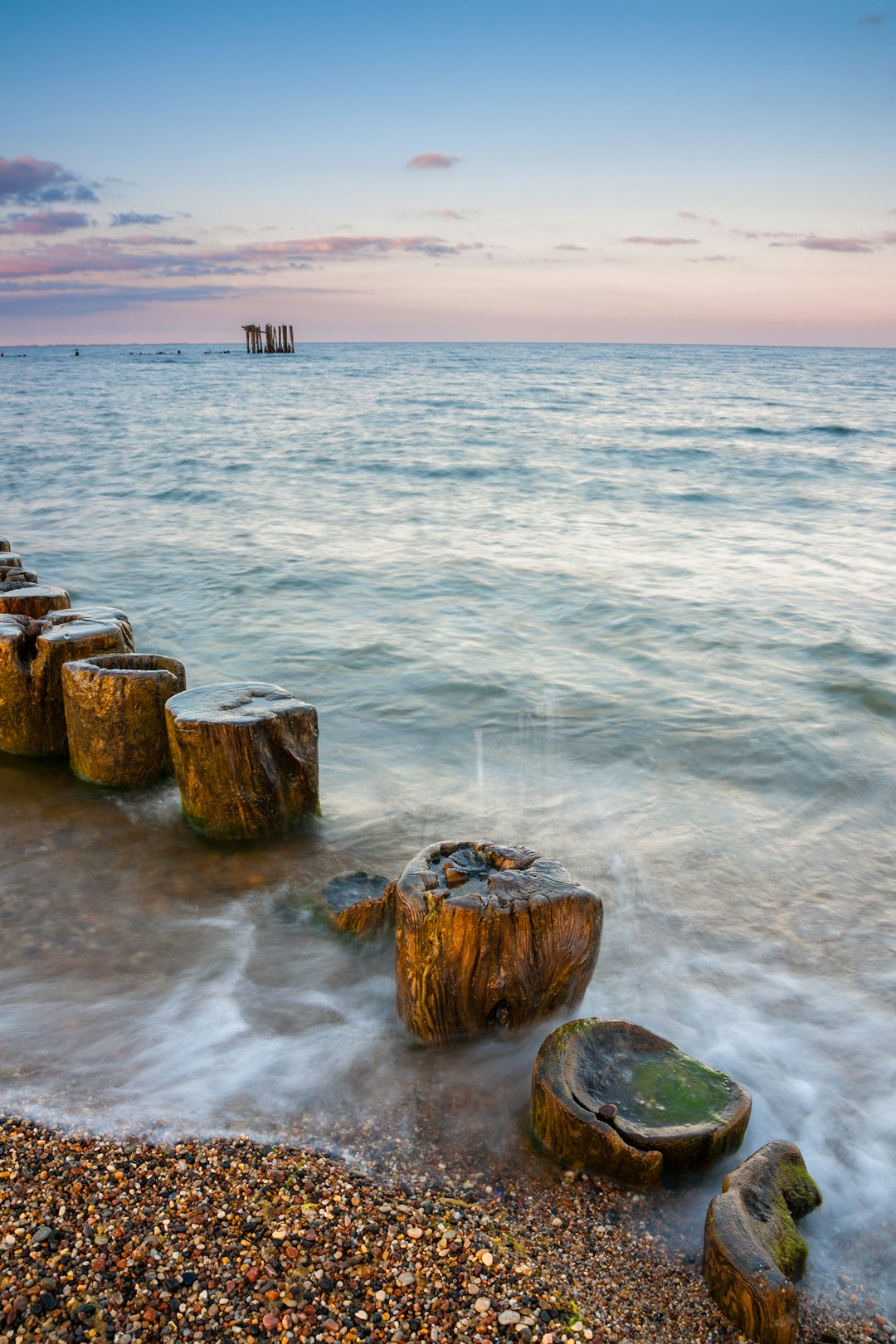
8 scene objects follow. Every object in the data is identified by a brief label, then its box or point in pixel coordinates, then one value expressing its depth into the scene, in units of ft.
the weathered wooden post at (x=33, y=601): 17.44
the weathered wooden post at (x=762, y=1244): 6.63
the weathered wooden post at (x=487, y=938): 9.00
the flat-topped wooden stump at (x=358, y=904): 11.96
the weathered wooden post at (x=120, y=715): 14.56
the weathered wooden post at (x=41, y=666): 15.61
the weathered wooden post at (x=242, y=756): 13.06
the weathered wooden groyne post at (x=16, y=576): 20.24
